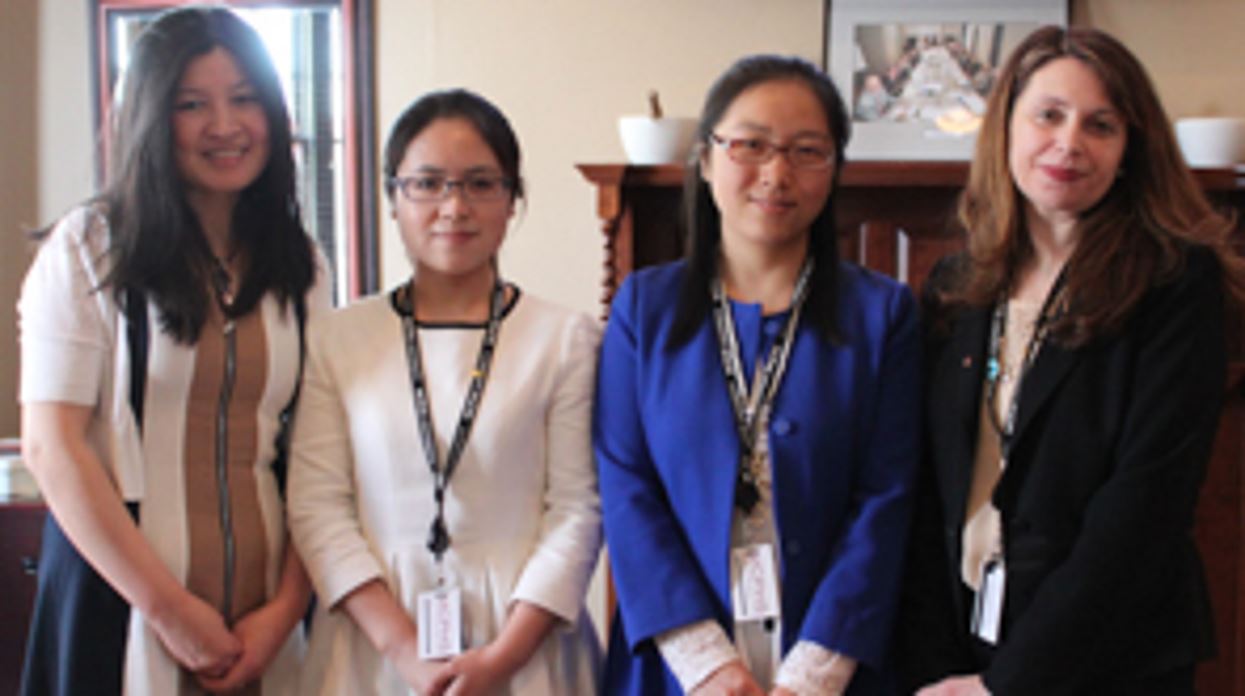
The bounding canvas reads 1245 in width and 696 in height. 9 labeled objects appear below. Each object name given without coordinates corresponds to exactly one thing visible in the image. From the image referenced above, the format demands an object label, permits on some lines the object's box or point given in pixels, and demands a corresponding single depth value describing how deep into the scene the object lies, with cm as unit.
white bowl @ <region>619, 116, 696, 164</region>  306
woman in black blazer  137
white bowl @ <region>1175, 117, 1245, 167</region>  302
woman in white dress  154
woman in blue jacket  146
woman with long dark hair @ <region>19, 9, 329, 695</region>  147
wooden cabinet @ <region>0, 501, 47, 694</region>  284
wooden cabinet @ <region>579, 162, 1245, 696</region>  275
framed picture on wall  334
